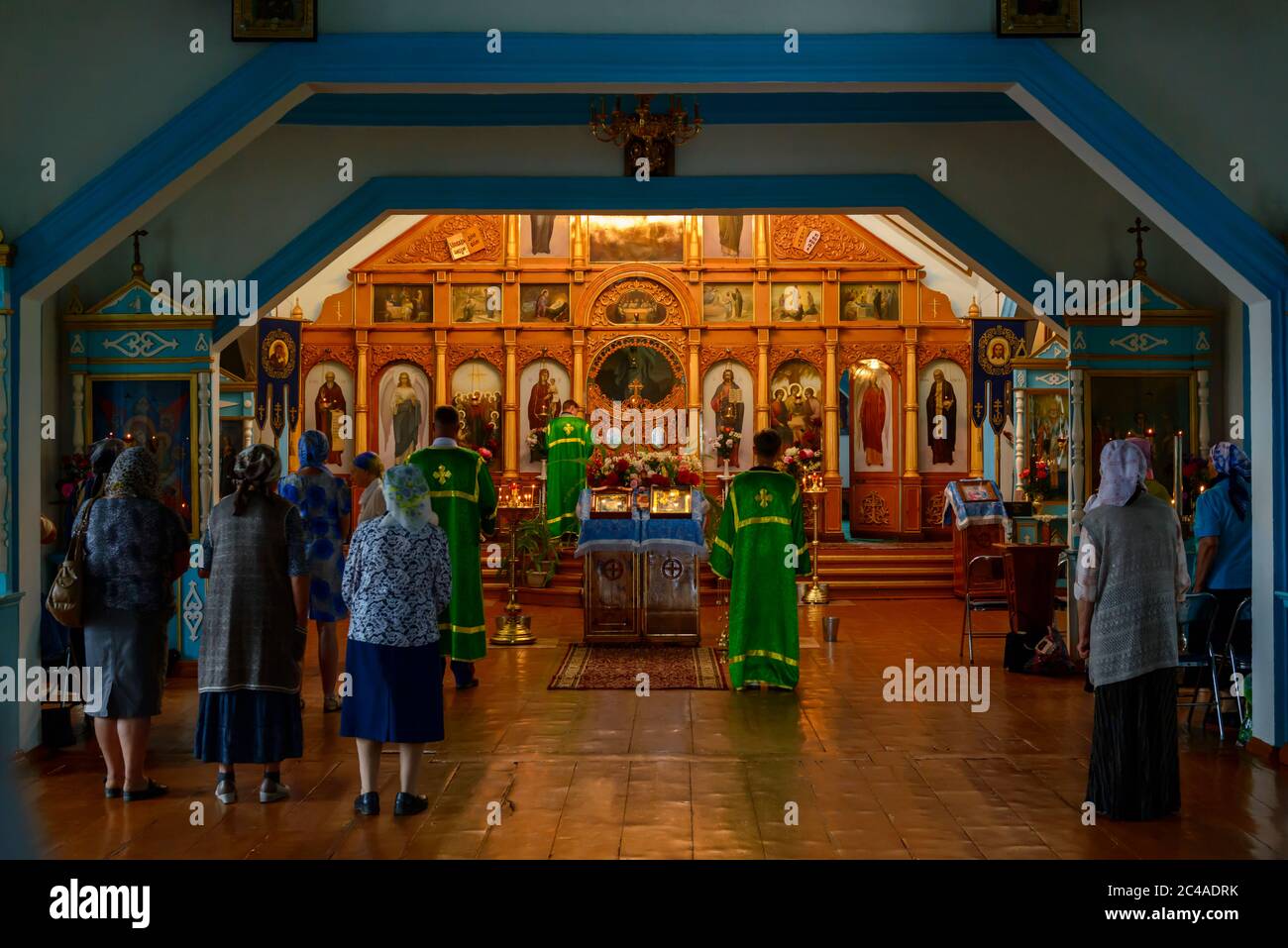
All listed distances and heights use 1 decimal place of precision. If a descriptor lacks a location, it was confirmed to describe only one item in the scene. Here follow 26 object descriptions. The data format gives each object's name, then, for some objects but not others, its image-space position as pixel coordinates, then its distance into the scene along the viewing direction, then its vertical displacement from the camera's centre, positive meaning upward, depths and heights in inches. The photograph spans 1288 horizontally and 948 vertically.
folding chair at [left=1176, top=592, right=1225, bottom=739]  278.1 -33.1
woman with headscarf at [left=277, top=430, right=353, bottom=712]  288.4 -10.4
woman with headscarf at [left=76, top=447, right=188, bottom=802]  218.8 -19.6
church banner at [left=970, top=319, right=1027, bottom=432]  637.9 +51.4
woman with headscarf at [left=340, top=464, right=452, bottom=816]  208.7 -23.8
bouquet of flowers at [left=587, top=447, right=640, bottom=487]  434.9 -1.5
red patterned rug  350.0 -57.8
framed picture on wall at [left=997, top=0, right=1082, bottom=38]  257.3 +88.7
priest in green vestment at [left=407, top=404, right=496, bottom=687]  337.4 -12.9
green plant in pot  588.4 -38.8
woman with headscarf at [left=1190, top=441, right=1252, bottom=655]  277.6 -17.2
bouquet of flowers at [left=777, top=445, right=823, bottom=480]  523.2 +3.3
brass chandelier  355.9 +95.7
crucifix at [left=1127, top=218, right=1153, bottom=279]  350.9 +56.5
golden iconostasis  743.7 +78.7
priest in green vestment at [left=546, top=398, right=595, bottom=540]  642.2 +3.0
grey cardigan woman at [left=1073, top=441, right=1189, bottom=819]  209.2 -26.8
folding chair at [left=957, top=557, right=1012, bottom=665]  364.5 -39.8
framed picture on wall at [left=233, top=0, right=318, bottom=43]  256.4 +89.7
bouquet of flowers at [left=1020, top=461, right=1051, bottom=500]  500.4 -6.2
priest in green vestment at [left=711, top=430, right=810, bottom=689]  338.0 -27.0
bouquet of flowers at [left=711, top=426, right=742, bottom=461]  540.1 +10.1
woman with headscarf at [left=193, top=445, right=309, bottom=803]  217.2 -26.9
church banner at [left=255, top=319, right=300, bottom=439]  605.9 +51.2
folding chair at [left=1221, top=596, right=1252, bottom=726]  276.2 -38.6
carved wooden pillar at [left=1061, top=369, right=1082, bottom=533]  353.7 +2.5
